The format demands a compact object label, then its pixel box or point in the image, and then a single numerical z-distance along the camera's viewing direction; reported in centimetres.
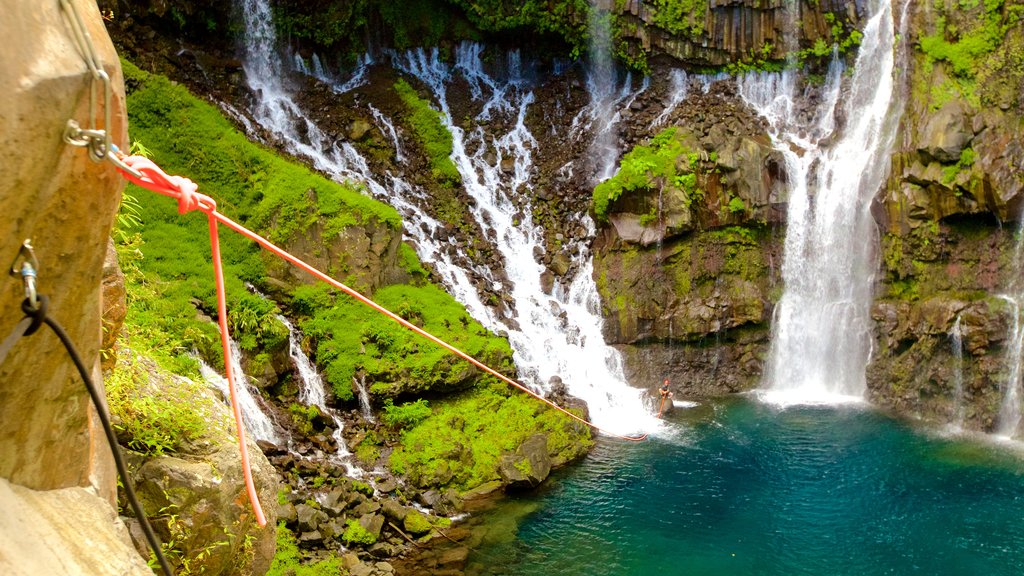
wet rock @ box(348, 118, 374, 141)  2011
